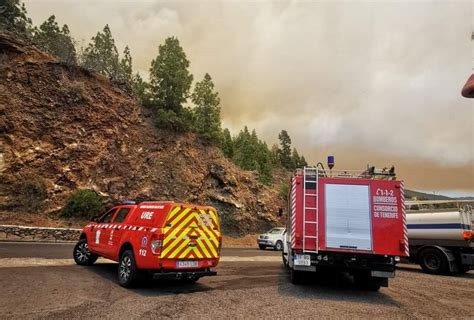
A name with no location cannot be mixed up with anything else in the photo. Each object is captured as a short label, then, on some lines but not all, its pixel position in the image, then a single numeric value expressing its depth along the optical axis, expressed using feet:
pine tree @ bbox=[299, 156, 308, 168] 321.36
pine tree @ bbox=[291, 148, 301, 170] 306.35
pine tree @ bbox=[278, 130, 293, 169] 306.14
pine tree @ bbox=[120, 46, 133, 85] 125.23
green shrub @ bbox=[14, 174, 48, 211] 73.97
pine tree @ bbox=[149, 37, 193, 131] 110.63
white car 86.07
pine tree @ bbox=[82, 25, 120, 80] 106.52
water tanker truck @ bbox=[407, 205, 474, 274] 45.29
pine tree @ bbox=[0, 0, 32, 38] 96.94
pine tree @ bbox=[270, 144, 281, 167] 292.61
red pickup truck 25.08
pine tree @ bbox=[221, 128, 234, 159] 190.23
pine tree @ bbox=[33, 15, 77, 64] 98.94
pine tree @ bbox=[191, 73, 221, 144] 124.98
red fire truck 27.78
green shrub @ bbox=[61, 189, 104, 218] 77.61
